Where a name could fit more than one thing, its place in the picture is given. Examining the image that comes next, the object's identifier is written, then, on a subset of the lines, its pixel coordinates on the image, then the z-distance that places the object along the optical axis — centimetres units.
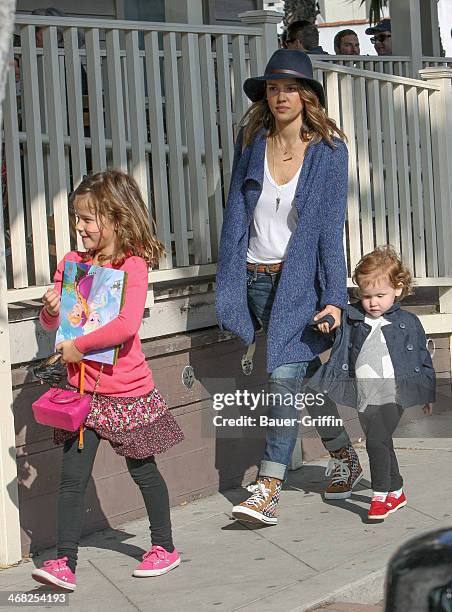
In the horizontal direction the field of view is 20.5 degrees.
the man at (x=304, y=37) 1121
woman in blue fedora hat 570
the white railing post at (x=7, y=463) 522
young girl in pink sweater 487
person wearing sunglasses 1377
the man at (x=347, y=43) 1249
